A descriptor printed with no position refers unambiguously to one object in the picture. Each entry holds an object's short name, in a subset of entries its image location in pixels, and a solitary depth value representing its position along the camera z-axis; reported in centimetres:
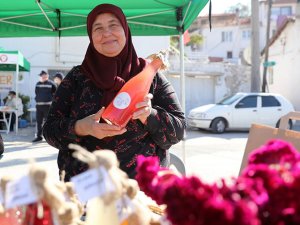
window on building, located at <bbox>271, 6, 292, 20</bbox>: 4341
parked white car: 1229
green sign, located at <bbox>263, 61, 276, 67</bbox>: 1870
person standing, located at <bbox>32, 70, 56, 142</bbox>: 984
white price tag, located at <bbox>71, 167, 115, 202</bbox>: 74
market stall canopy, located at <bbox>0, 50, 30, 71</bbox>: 1076
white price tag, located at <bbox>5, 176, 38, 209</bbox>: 73
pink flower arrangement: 62
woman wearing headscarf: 182
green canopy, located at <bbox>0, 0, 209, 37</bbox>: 328
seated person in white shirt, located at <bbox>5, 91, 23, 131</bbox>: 1174
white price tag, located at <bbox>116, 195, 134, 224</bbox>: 85
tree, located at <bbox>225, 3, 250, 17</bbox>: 4669
